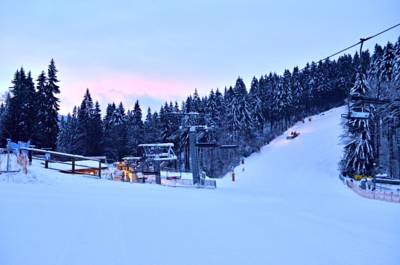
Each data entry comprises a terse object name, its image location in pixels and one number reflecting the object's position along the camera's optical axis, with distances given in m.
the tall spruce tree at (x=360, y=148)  44.66
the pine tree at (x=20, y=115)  44.97
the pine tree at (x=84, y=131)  66.31
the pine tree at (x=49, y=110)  47.12
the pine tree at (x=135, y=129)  74.19
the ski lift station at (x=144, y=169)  29.87
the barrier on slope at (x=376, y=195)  27.06
